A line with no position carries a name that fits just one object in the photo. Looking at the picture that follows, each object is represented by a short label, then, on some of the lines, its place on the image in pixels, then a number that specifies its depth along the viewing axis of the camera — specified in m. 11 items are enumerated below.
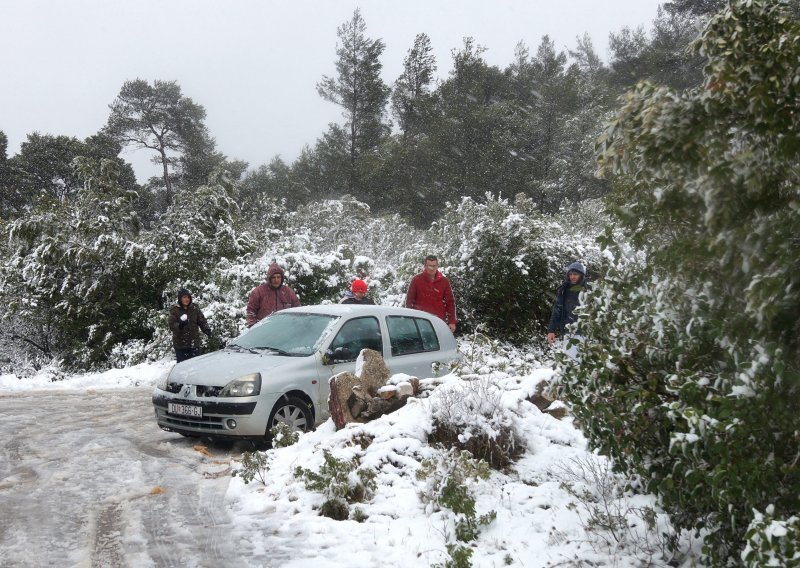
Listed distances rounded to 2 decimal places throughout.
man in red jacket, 10.48
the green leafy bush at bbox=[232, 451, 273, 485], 5.84
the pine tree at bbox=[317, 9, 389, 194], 45.59
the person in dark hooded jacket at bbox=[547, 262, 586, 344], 9.15
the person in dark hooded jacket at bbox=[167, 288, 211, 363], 11.28
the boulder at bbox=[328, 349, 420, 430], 6.71
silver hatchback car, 7.15
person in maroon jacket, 10.43
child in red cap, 10.54
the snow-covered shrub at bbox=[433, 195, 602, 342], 15.27
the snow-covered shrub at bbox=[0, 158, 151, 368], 18.22
